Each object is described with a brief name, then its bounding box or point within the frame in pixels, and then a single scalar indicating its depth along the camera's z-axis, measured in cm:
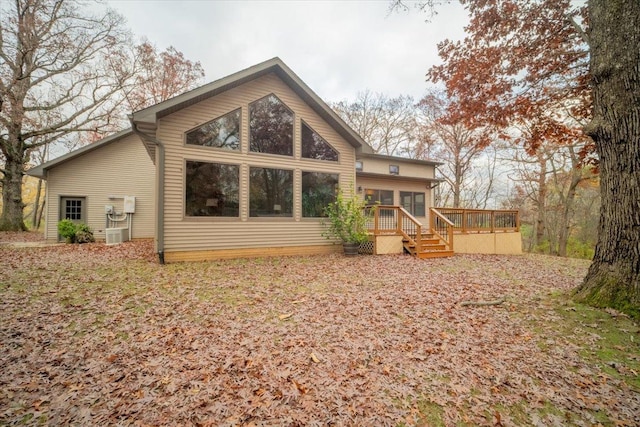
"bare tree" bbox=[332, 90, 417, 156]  2240
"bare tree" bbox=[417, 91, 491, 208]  2080
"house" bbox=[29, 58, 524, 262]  743
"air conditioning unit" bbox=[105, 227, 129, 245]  1202
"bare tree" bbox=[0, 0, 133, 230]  1332
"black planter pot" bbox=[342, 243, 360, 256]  916
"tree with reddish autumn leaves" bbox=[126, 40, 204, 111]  1808
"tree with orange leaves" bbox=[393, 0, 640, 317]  368
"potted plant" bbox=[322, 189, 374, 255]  912
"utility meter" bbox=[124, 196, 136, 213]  1326
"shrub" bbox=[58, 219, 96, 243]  1185
